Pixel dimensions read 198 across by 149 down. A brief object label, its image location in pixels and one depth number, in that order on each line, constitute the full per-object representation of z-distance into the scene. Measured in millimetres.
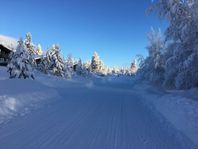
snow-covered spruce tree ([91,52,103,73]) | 58501
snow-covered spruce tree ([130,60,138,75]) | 78318
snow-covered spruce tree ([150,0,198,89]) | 10012
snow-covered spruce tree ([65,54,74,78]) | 29500
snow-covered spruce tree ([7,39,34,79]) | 14937
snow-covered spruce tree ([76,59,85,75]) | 41442
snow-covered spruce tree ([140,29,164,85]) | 23601
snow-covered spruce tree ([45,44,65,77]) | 28231
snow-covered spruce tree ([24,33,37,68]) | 34411
